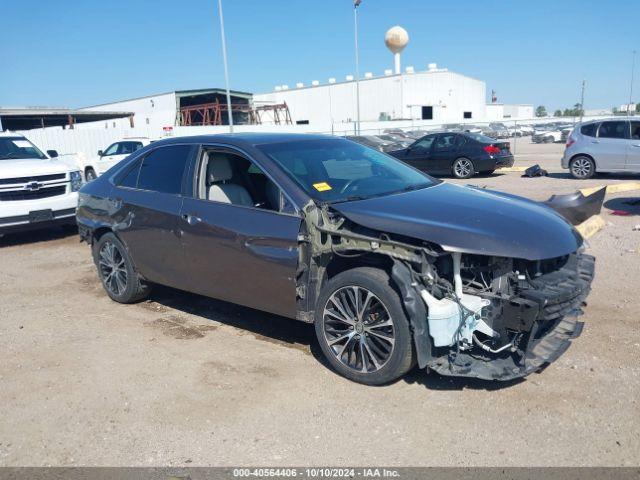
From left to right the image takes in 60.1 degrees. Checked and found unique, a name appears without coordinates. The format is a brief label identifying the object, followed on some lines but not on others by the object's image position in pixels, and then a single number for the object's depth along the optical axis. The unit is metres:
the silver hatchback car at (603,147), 14.00
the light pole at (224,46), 25.81
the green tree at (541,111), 137.88
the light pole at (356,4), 35.03
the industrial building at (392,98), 61.66
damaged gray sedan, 3.51
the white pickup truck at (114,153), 20.19
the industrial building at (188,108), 48.47
